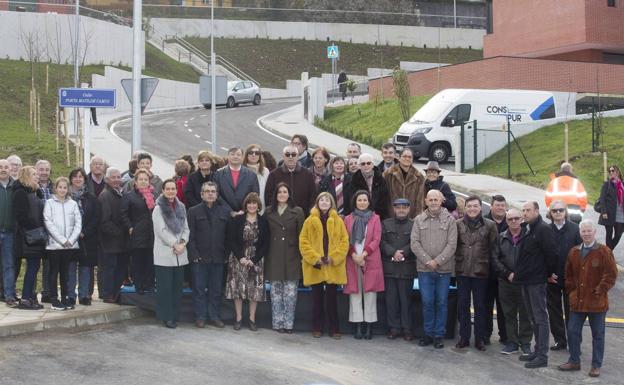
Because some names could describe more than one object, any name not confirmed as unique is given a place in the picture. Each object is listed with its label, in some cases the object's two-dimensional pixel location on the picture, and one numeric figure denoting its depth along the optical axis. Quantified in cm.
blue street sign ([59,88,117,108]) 1700
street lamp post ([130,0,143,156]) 1838
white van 3234
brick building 3959
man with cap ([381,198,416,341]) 1289
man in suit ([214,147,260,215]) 1338
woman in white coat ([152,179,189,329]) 1263
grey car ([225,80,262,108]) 5391
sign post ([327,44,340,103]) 4800
